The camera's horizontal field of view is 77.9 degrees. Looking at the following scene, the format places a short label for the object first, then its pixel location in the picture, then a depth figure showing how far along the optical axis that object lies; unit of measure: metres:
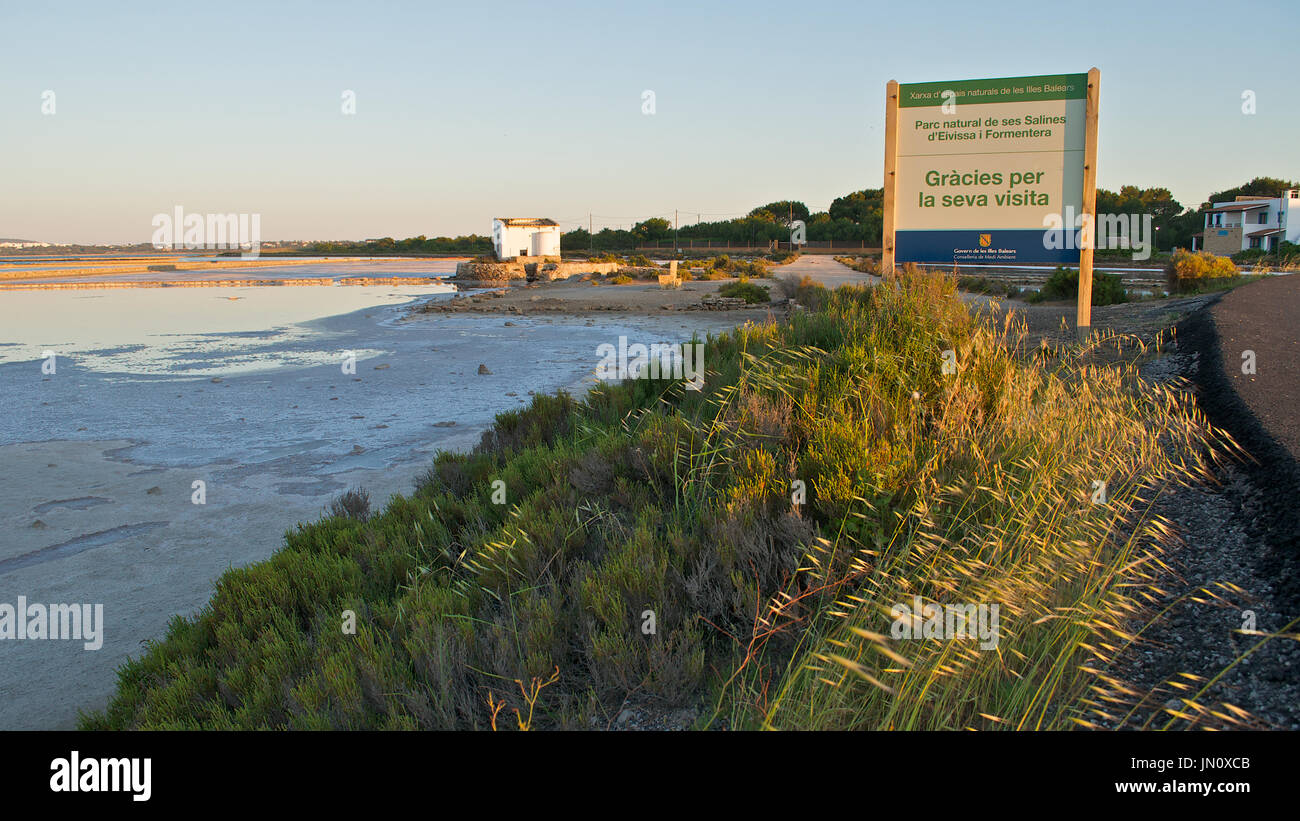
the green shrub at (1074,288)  15.55
